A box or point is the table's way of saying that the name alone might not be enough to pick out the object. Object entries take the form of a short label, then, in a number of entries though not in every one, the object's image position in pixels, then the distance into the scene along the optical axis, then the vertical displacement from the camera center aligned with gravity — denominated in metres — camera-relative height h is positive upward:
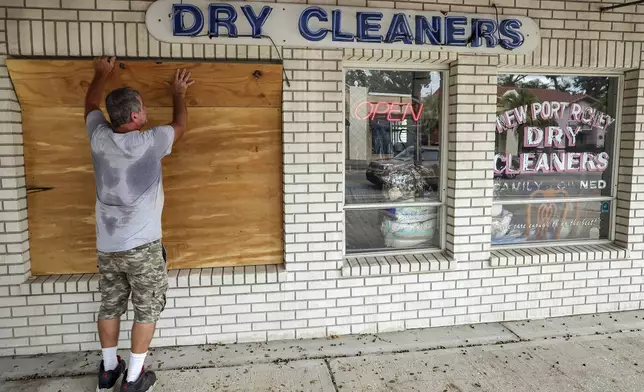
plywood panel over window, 3.57 -0.15
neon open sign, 4.21 +0.29
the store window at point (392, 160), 4.21 -0.15
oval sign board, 3.54 +0.90
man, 3.08 -0.49
